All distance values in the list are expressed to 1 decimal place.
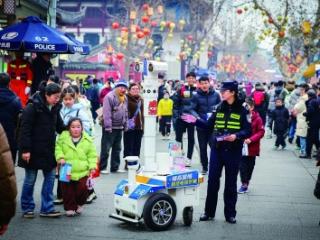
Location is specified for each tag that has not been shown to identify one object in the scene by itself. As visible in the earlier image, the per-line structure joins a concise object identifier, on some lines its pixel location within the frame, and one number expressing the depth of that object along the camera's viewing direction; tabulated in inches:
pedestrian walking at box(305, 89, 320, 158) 713.0
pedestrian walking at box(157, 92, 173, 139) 943.0
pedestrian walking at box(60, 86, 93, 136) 416.5
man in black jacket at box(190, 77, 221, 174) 533.6
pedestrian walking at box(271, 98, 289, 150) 812.0
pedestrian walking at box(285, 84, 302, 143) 870.0
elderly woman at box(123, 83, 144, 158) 561.6
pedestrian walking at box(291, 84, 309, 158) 736.3
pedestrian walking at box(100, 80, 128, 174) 538.3
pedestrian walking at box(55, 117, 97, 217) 361.7
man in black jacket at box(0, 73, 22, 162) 402.9
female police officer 362.6
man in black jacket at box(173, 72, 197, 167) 604.7
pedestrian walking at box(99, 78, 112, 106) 927.8
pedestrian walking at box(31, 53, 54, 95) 560.4
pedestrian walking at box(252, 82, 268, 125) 949.2
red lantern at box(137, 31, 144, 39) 1707.7
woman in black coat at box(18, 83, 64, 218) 355.9
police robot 338.3
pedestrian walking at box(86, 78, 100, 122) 1114.1
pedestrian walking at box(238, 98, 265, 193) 450.9
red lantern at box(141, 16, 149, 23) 1721.0
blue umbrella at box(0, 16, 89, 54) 515.5
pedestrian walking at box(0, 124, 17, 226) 164.9
